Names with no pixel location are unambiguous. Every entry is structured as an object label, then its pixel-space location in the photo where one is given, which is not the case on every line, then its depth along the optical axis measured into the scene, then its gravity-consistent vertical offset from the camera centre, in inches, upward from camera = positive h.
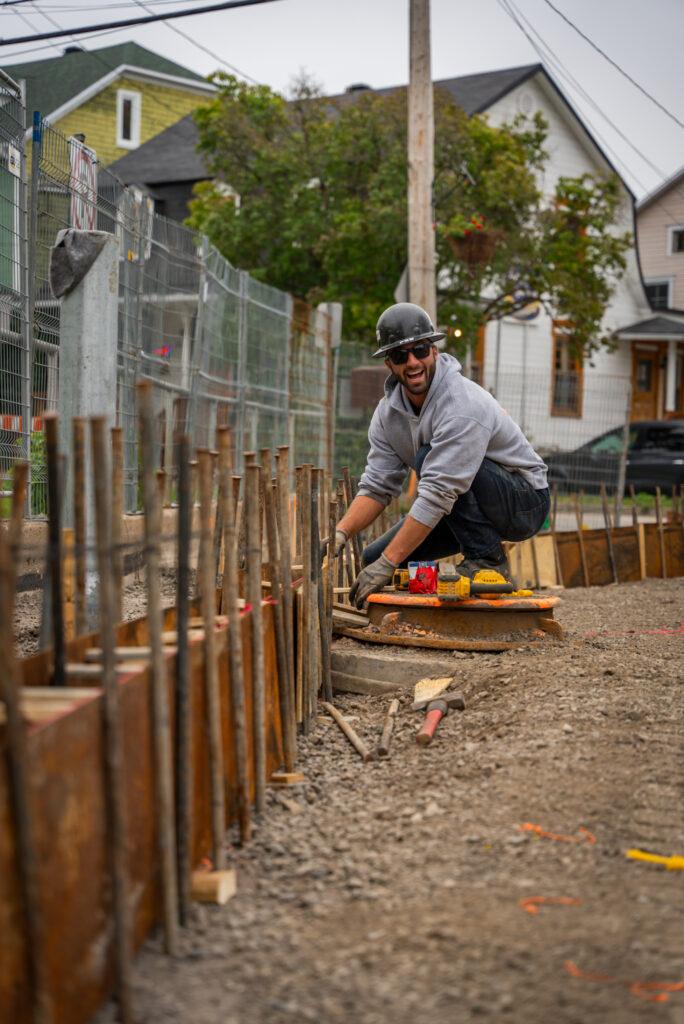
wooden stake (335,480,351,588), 246.2 -8.9
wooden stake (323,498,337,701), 202.5 -19.8
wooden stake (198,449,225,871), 112.3 -22.7
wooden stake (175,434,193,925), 104.6 -24.6
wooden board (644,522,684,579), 422.3 -27.5
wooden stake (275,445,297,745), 153.6 -12.0
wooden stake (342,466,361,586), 253.9 -16.1
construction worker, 212.7 +1.7
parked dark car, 837.2 +16.0
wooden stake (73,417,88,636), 111.0 -4.9
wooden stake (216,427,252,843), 122.0 -18.1
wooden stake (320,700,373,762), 168.6 -40.7
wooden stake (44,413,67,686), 95.1 -6.2
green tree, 708.0 +175.7
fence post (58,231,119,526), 196.1 +21.7
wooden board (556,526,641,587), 402.9 -29.1
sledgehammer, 171.4 -38.2
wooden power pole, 445.7 +128.7
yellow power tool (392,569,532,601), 213.8 -21.3
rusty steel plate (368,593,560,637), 215.6 -26.8
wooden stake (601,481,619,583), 406.3 -27.4
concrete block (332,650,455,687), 207.2 -35.8
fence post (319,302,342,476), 509.7 +58.3
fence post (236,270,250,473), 362.6 +37.7
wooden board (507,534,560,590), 378.3 -30.2
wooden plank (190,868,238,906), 109.2 -40.2
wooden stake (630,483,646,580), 411.5 -26.8
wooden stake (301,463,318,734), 173.9 -21.7
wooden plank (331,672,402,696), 208.8 -39.5
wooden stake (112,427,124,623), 127.5 -2.4
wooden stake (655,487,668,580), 416.5 -21.6
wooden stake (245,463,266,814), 134.3 -23.0
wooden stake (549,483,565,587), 394.9 -27.4
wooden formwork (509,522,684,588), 394.6 -28.9
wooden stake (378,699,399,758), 169.5 -40.3
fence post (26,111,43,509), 217.9 +48.3
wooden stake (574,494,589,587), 401.7 -28.6
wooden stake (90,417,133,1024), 87.4 -23.4
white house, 697.6 +121.0
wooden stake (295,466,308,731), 176.1 -26.8
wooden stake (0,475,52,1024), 76.6 -24.1
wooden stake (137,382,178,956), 97.5 -22.8
